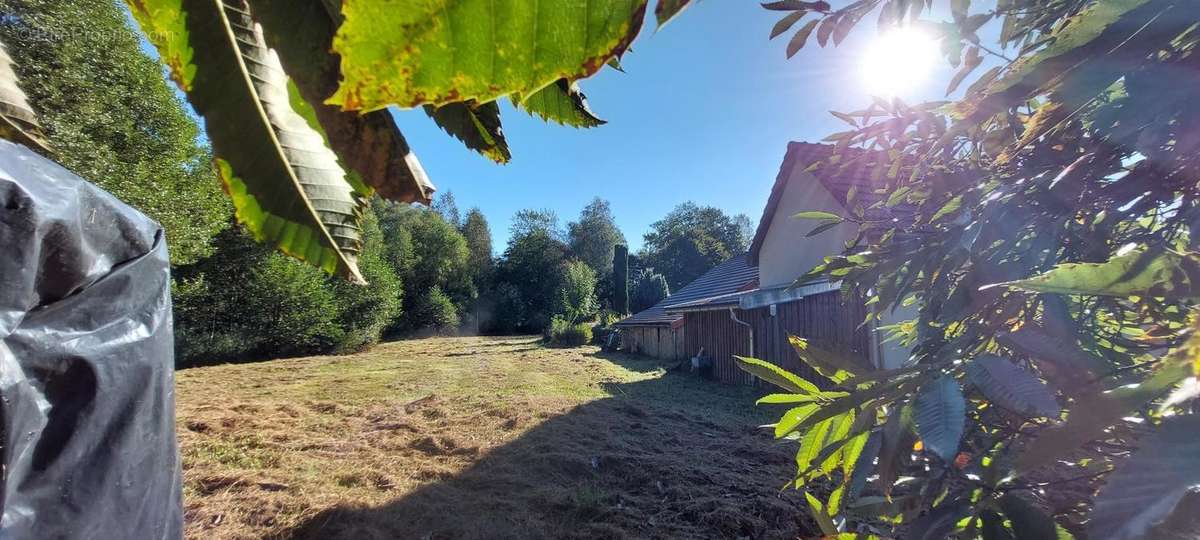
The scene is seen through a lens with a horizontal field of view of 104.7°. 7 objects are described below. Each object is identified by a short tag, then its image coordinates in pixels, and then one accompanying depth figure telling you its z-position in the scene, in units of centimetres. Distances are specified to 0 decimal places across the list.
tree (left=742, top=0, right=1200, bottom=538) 58
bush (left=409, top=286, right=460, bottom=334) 2848
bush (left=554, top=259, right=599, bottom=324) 3068
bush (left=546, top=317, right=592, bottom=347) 2200
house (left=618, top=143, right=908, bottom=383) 743
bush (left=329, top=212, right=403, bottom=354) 1973
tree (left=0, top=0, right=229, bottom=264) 513
